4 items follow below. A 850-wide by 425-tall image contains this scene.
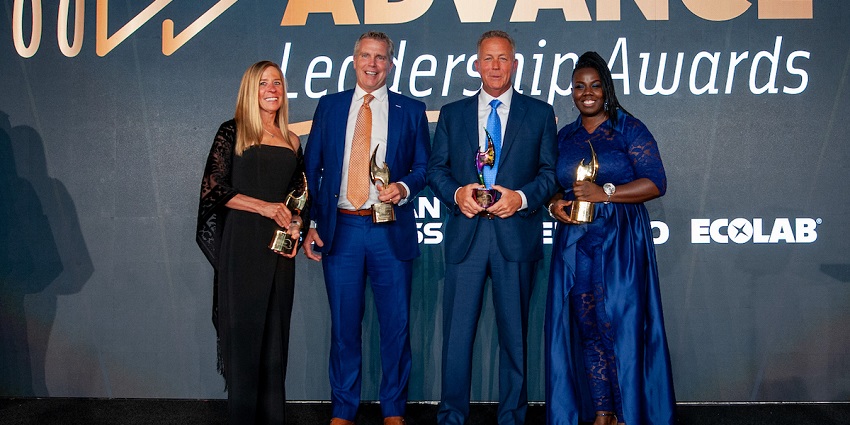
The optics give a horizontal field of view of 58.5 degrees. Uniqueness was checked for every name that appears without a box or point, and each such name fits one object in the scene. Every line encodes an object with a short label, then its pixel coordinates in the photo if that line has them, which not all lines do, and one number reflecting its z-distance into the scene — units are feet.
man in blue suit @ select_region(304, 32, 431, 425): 11.36
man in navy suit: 11.07
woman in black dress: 10.21
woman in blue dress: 10.47
